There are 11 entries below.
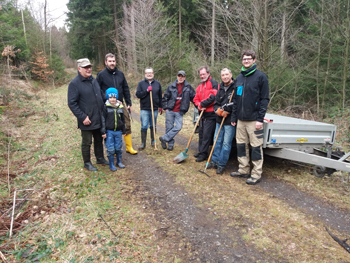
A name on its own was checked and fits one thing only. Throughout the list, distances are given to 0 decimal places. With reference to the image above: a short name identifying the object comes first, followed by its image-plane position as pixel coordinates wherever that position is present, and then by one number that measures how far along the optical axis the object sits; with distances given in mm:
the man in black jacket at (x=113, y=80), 5239
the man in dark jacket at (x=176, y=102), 6004
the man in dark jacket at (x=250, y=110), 4184
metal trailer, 4289
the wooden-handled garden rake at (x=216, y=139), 4832
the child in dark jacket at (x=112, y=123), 4758
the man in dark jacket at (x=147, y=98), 6164
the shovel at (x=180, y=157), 5387
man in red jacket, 5320
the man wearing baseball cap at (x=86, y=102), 4320
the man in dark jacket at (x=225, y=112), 4762
